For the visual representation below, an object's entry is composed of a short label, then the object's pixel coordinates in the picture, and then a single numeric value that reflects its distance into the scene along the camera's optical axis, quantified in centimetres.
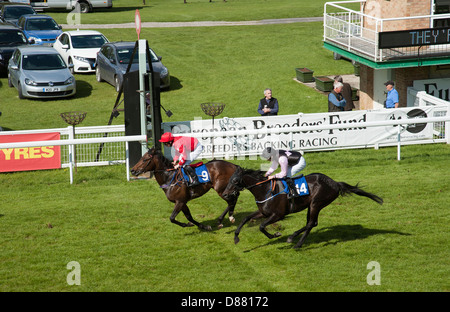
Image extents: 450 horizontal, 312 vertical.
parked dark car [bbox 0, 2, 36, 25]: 3234
